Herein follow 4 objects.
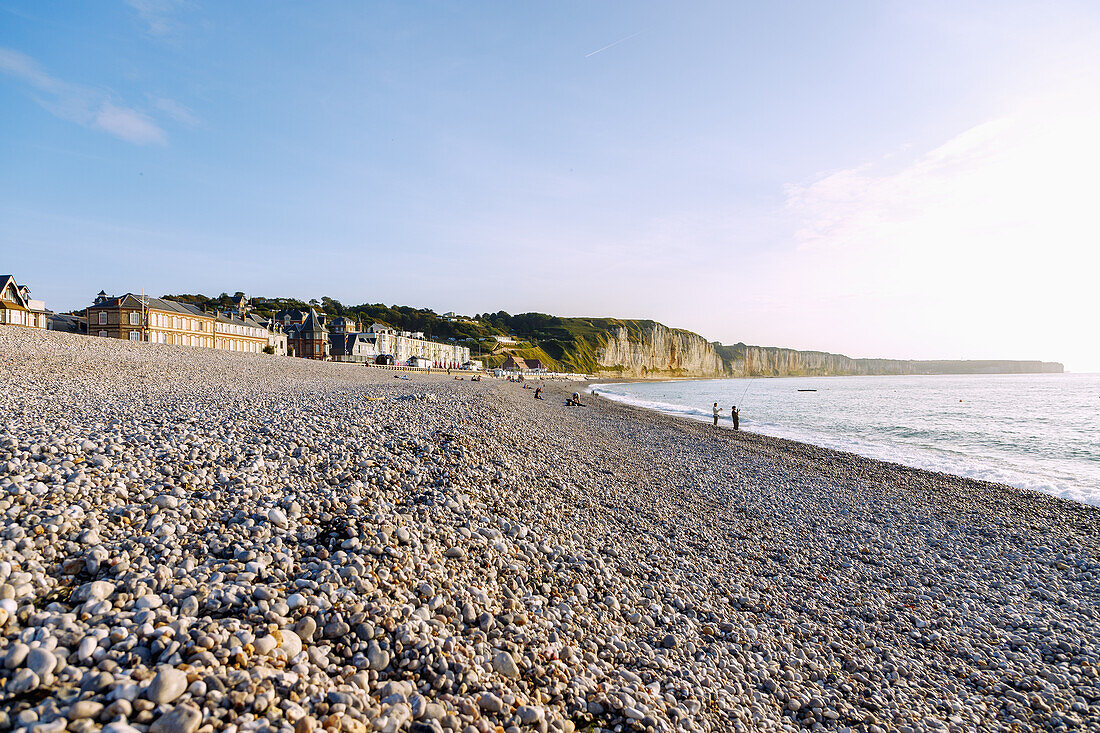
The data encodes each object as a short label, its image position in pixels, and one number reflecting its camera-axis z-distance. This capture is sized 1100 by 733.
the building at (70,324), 49.31
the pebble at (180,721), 2.72
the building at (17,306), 37.34
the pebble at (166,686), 2.91
